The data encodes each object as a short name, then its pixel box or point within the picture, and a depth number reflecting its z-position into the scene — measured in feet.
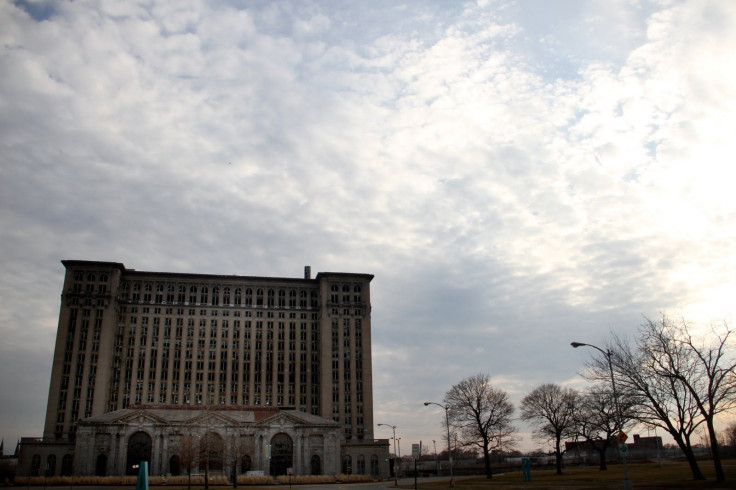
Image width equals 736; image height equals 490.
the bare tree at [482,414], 321.52
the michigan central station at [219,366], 386.73
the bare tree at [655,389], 168.14
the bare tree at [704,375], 161.99
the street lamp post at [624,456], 123.65
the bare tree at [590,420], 255.33
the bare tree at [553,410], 310.24
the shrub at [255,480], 319.27
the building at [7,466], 379.63
